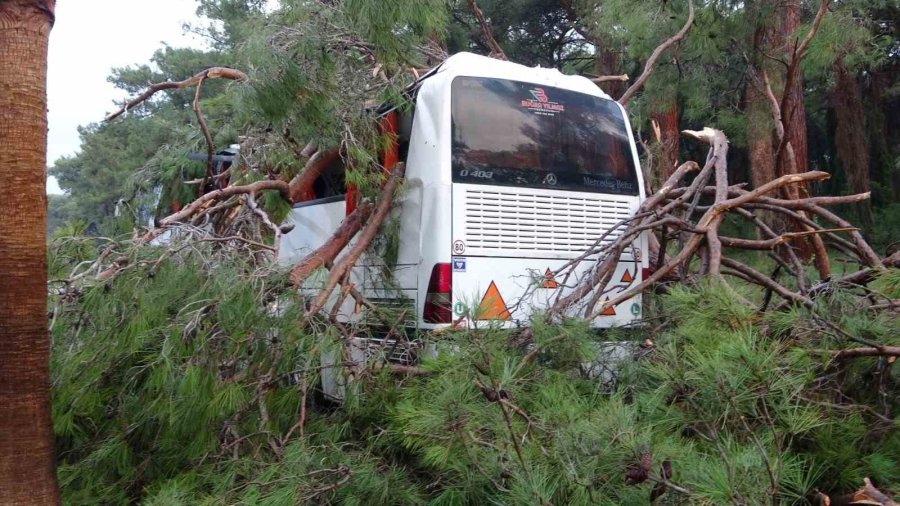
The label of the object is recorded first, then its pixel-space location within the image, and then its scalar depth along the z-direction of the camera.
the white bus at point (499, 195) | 5.14
